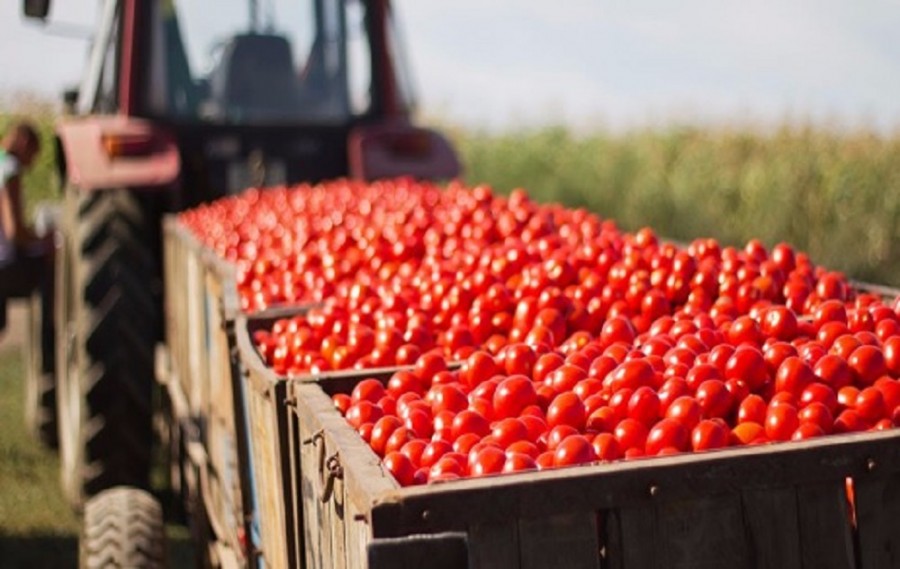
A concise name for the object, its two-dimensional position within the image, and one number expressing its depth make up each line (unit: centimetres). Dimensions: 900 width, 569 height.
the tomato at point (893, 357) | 574
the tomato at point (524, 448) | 498
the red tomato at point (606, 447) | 495
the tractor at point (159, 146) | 1255
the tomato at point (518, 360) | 632
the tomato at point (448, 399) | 573
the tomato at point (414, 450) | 512
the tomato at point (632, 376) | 565
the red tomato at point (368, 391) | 590
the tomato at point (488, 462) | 481
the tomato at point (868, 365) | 570
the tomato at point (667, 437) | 496
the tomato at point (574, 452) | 479
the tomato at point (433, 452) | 508
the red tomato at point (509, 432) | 518
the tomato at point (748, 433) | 511
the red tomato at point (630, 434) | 512
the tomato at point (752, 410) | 535
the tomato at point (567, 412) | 537
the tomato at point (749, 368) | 567
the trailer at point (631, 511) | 413
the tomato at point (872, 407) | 526
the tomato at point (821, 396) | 532
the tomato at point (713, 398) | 536
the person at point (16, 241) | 1614
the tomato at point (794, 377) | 552
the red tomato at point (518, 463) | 476
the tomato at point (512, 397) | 559
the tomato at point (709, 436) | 495
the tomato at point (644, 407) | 534
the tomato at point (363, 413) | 566
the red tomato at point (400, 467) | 492
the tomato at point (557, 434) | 511
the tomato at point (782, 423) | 507
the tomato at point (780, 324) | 654
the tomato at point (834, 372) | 562
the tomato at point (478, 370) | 618
